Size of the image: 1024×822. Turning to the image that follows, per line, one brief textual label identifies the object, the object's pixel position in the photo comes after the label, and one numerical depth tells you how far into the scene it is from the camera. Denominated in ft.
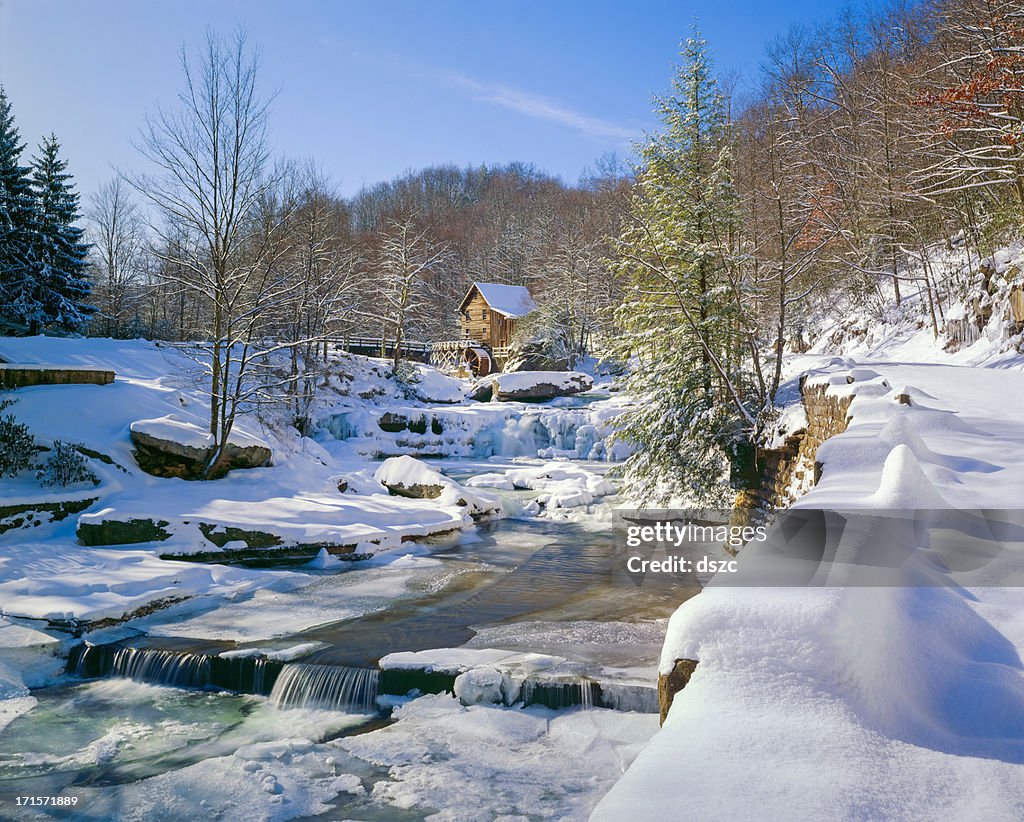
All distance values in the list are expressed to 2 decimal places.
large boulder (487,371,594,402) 97.30
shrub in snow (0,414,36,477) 35.17
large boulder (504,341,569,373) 119.44
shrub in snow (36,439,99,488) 36.11
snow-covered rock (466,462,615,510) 50.85
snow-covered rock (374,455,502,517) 47.16
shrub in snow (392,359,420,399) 97.60
